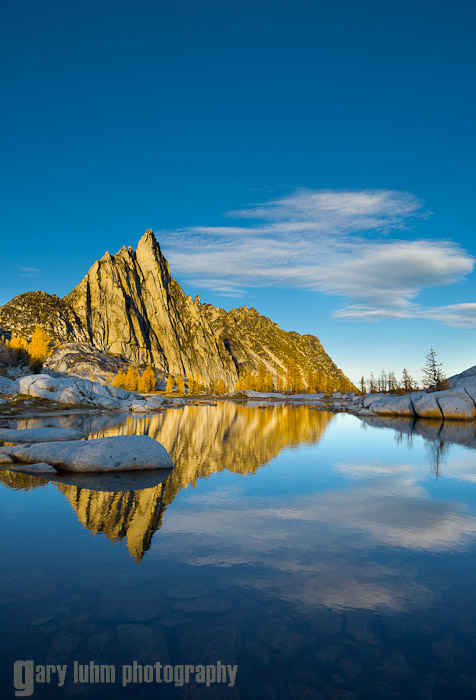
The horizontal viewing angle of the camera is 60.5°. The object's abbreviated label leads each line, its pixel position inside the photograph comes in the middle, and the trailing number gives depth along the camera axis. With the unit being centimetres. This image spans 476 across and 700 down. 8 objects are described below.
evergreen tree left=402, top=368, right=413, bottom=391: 11794
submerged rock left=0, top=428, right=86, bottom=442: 2661
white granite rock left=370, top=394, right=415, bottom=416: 6141
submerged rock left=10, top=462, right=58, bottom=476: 1938
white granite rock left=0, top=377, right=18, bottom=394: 6881
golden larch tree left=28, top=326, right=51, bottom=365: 11176
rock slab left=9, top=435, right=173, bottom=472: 1939
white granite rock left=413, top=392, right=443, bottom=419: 5584
